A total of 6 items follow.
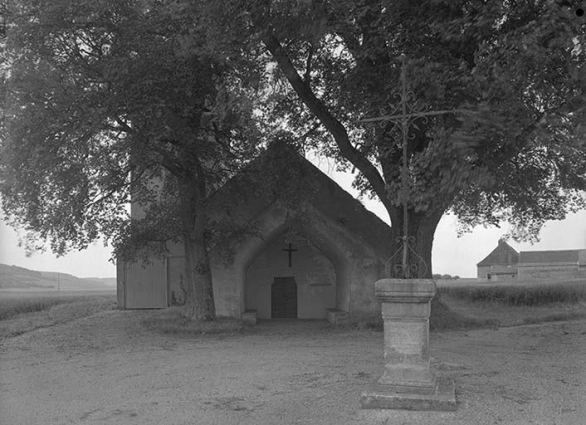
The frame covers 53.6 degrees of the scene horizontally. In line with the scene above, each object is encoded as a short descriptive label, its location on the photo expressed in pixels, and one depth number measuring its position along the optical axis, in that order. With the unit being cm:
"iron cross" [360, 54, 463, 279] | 766
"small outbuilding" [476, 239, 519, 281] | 5128
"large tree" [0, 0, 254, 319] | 1287
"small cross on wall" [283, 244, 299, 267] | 2241
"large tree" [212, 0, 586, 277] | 866
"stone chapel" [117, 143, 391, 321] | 1770
